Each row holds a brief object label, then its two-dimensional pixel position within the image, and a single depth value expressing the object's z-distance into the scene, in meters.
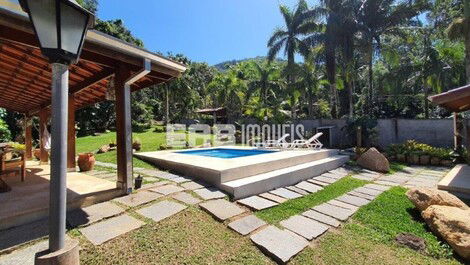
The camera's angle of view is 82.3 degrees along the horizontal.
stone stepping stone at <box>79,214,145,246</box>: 3.84
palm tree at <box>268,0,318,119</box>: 21.72
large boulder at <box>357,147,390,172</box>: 9.98
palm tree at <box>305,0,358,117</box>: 18.39
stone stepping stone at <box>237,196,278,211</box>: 5.60
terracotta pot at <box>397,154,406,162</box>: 12.11
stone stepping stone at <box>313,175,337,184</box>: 8.27
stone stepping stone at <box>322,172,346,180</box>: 8.86
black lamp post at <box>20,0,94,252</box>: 2.13
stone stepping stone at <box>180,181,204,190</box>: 6.19
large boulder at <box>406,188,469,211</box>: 5.41
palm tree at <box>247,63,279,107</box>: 28.17
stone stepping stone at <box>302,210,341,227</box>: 5.24
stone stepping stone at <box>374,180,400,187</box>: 8.11
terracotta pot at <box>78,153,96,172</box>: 8.20
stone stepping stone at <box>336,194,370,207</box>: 6.37
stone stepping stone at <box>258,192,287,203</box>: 6.14
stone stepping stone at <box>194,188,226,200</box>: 5.73
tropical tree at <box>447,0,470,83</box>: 14.34
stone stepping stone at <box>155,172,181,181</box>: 7.14
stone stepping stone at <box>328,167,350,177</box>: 9.36
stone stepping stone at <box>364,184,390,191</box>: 7.54
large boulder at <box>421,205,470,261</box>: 4.22
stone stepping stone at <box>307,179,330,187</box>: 7.89
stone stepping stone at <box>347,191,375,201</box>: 6.75
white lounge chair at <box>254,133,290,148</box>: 13.33
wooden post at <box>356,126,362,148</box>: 14.46
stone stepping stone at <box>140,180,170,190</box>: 6.09
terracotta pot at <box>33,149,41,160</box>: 10.56
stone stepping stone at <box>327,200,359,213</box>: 6.02
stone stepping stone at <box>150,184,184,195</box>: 5.75
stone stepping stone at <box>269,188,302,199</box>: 6.53
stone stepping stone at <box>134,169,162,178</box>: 7.58
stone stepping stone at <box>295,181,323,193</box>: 7.26
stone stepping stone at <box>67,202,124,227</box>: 4.24
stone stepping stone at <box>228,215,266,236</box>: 4.57
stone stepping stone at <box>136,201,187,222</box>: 4.64
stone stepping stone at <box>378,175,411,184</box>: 8.51
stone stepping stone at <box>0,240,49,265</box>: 3.24
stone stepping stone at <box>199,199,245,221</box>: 4.98
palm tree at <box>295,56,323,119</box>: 23.33
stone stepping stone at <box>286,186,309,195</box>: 6.93
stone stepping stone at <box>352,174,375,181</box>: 8.76
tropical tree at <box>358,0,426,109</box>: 17.89
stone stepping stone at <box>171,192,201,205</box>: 5.37
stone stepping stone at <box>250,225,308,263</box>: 4.00
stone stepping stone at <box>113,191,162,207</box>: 5.06
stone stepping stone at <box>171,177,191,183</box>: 6.70
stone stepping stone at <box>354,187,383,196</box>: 7.14
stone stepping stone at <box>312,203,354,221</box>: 5.56
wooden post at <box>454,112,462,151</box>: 11.03
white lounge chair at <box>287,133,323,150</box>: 12.62
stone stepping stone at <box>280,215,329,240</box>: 4.71
